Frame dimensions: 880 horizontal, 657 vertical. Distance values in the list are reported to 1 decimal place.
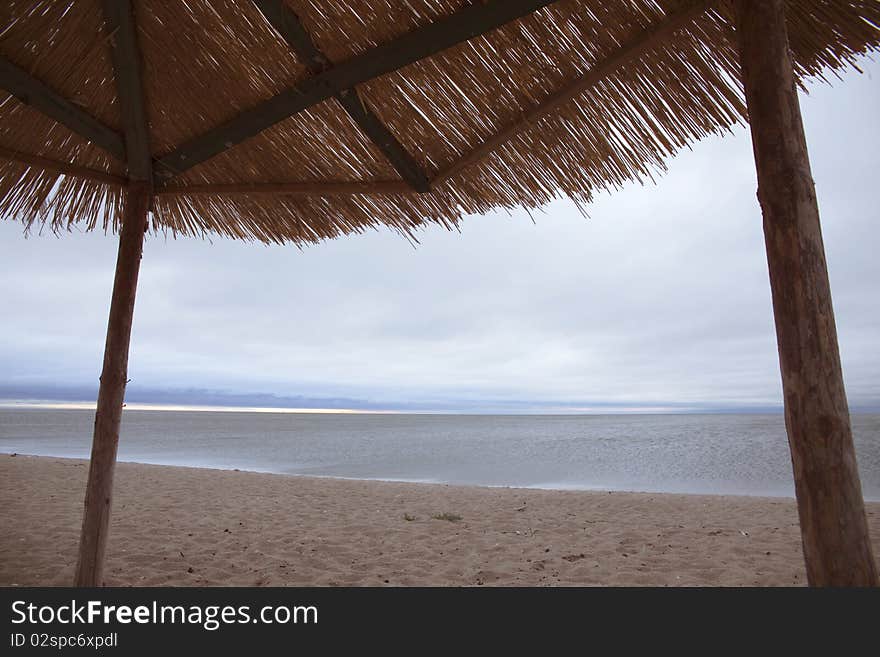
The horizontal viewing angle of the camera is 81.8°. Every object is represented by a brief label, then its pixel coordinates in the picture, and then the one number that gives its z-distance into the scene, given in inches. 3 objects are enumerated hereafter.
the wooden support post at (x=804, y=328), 47.4
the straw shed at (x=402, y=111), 56.7
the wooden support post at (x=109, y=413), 95.6
